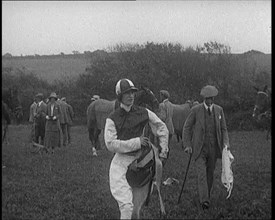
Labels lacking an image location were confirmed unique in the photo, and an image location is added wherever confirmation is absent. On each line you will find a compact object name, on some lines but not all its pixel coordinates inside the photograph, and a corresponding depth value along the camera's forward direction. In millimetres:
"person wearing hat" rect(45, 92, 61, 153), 13375
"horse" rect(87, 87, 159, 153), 13259
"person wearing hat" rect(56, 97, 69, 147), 14633
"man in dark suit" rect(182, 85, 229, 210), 6988
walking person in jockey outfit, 4949
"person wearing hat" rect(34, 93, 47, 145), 13219
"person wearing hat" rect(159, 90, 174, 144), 10577
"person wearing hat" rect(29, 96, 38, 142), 12573
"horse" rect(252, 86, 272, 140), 11969
